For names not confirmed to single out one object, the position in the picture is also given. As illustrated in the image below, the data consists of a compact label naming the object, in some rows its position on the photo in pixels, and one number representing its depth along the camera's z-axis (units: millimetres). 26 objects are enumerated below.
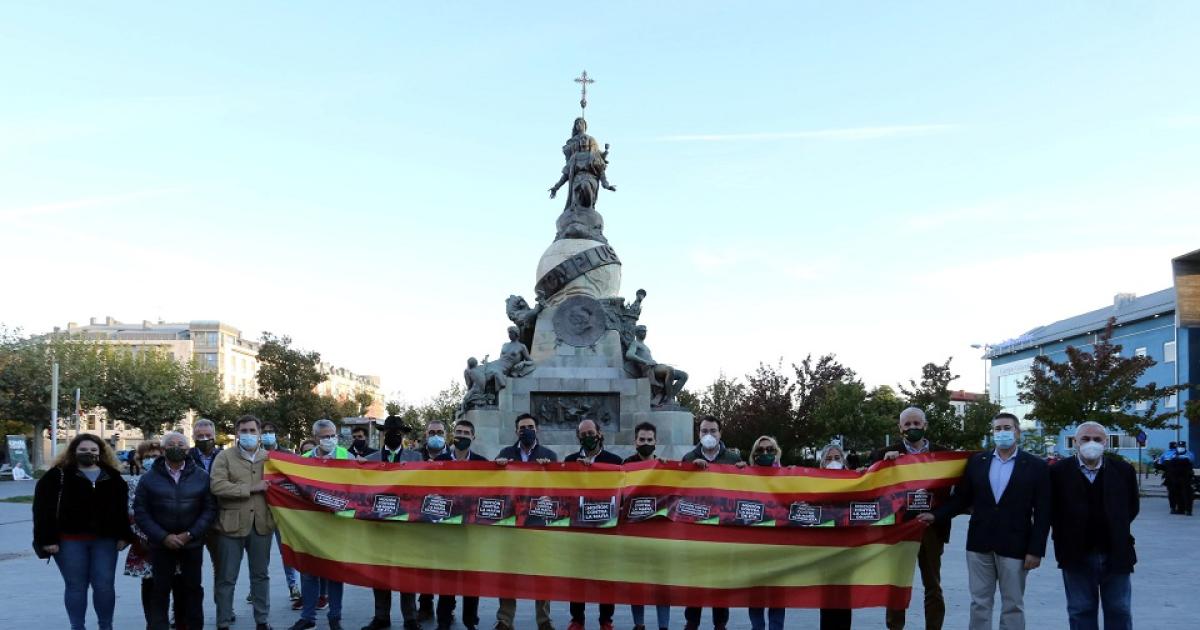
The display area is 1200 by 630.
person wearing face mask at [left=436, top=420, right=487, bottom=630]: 10667
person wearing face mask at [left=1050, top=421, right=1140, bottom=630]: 8719
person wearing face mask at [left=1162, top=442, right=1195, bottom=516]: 26812
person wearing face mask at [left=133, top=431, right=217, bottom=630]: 9680
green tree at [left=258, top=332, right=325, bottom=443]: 61375
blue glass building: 53156
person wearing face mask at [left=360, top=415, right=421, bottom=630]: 10602
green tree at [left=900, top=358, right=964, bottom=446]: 42188
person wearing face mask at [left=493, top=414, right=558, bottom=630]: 10352
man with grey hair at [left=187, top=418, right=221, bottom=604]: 10227
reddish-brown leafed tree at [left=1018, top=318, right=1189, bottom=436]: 38719
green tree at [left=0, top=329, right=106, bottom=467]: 59062
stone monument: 25188
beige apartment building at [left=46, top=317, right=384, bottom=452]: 142250
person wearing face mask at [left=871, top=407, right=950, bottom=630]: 10031
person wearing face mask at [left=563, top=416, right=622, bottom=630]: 10500
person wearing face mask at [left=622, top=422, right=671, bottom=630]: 10547
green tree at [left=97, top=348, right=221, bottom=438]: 66250
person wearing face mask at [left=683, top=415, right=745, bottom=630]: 10336
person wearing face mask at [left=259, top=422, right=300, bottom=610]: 11961
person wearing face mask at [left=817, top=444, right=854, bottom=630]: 9930
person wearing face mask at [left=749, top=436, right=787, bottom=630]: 10773
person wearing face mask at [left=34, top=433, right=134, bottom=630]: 9516
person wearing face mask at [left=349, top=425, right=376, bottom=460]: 12664
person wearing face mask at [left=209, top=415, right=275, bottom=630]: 10117
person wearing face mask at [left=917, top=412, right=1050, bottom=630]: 8914
